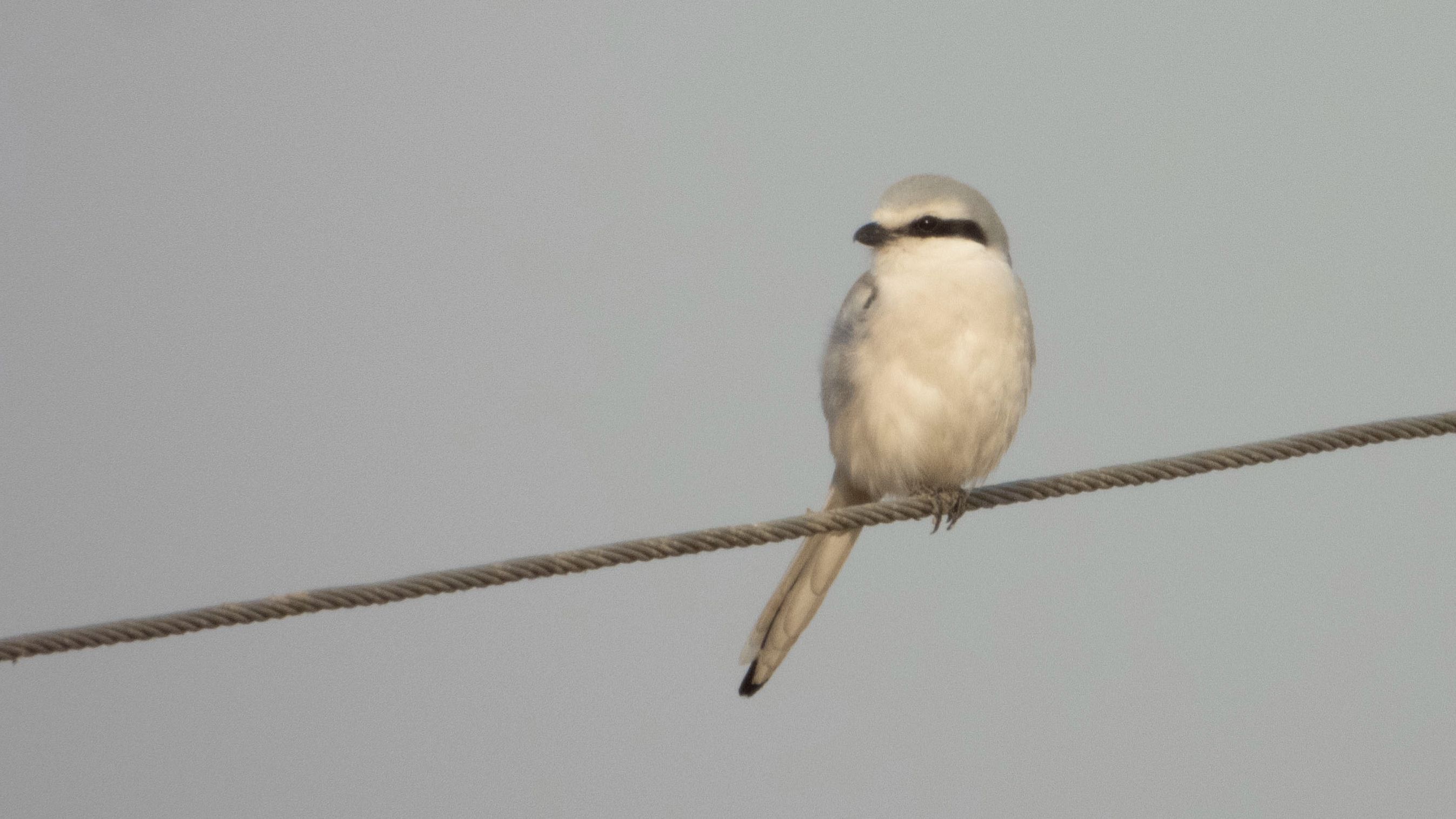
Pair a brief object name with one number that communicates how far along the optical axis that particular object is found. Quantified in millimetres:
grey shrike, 9594
